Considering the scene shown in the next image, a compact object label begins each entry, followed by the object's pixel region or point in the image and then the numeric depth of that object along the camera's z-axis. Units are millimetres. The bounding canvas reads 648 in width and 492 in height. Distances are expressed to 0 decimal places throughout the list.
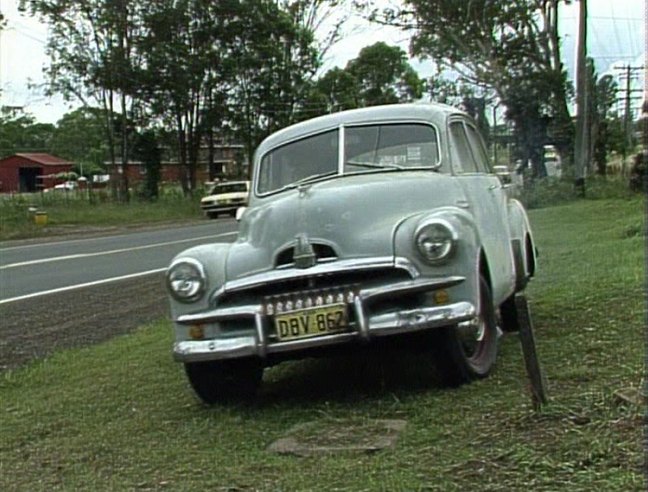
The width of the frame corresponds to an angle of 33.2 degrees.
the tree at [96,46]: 45938
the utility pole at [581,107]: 32344
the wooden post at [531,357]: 5215
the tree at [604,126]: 41219
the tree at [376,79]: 64000
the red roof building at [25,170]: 80562
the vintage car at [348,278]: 5742
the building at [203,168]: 50938
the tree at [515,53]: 39656
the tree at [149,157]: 50438
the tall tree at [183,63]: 47469
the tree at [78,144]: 81750
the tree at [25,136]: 73988
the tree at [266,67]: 50003
